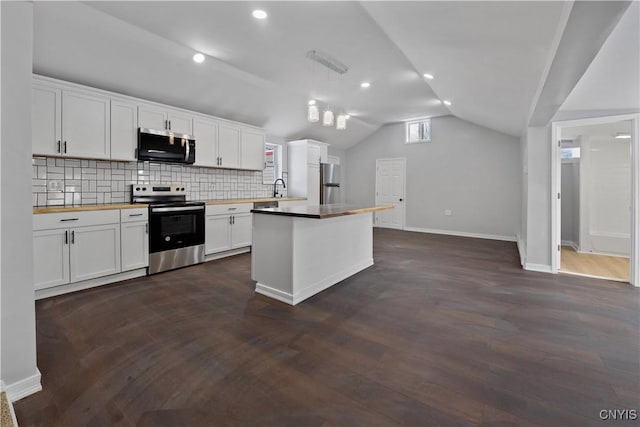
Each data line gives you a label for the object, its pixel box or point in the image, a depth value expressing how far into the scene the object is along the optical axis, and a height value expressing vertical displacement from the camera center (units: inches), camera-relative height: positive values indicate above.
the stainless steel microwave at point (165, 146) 153.8 +34.4
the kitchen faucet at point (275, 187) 260.6 +19.0
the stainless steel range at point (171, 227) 151.6 -10.0
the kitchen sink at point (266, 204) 209.0 +3.2
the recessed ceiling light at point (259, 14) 110.0 +73.6
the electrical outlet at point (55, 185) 134.8 +11.0
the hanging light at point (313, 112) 129.5 +42.4
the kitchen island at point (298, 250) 114.2 -17.4
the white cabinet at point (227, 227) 179.2 -12.0
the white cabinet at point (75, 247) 115.5 -16.0
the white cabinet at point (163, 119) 155.3 +49.9
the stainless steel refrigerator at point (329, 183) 280.2 +25.1
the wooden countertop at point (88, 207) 116.4 +0.6
